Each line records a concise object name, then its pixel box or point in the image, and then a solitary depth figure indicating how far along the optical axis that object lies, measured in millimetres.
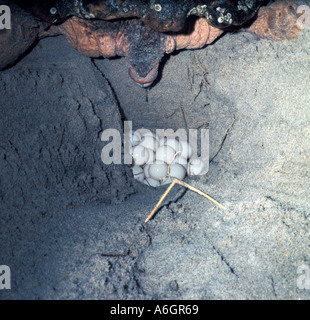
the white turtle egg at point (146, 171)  785
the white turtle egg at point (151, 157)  809
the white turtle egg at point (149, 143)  816
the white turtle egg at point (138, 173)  785
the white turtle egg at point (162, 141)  828
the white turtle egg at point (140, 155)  787
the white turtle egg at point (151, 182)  775
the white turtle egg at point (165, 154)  794
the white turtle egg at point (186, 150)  819
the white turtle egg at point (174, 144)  809
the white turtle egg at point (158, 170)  766
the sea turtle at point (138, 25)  571
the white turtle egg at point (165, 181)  771
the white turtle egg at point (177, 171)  762
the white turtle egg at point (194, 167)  774
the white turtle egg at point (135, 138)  816
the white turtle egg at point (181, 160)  794
